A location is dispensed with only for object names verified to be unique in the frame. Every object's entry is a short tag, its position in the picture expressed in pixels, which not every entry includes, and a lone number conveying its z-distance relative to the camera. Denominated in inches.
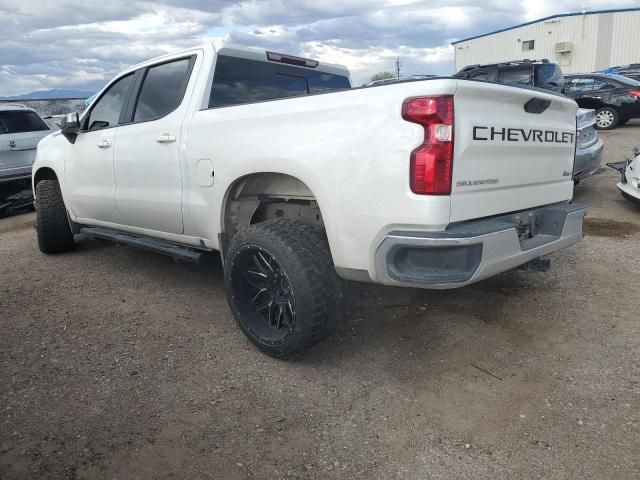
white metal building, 1475.1
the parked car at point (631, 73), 700.8
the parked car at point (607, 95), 514.3
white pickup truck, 101.0
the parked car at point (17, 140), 333.4
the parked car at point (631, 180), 253.8
